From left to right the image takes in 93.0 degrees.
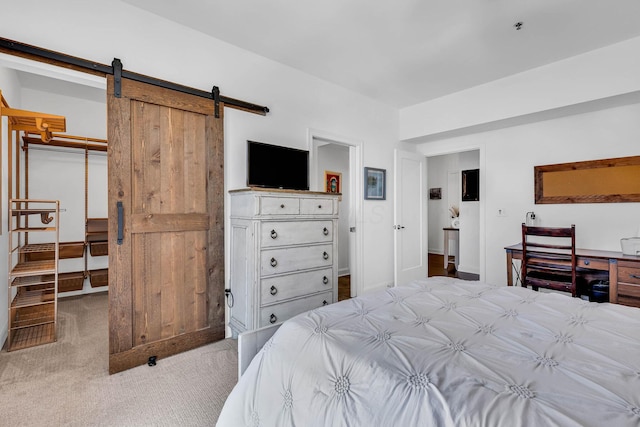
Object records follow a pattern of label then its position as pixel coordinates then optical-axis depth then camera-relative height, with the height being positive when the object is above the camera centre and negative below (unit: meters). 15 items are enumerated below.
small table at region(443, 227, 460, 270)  5.89 -0.56
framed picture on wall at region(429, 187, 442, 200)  7.74 +0.50
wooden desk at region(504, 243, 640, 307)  2.71 -0.54
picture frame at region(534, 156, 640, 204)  3.12 +0.34
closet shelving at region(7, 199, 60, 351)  2.57 -0.75
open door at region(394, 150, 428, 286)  4.26 -0.08
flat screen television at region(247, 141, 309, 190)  2.69 +0.44
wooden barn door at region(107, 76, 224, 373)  2.19 -0.08
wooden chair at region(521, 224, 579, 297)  2.88 -0.53
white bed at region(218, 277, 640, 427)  0.79 -0.49
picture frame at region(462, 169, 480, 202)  5.45 +0.49
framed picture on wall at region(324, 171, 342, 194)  5.25 +0.55
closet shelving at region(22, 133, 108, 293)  3.76 -0.40
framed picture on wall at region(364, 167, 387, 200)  4.11 +0.40
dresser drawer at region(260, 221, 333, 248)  2.44 -0.17
